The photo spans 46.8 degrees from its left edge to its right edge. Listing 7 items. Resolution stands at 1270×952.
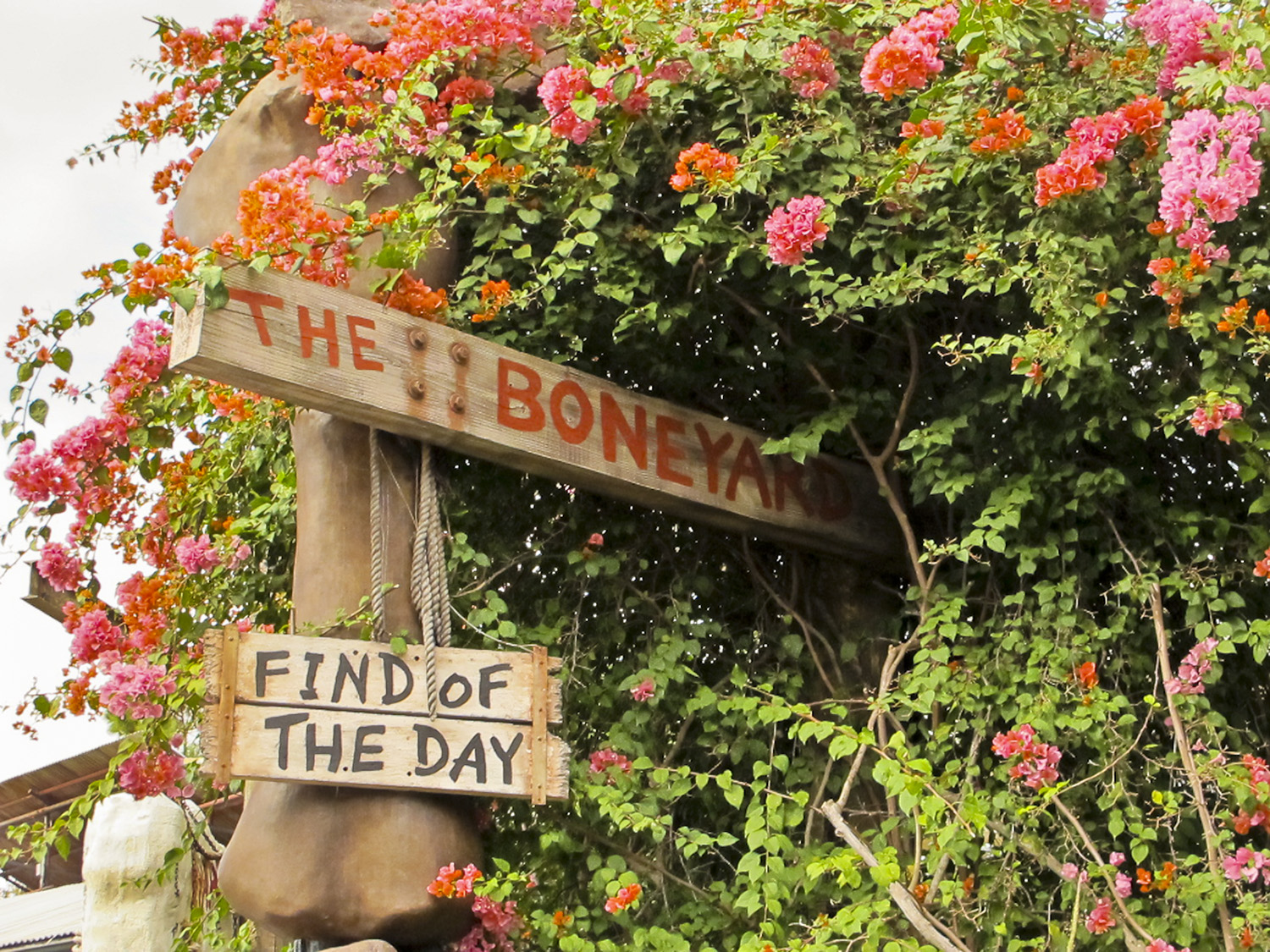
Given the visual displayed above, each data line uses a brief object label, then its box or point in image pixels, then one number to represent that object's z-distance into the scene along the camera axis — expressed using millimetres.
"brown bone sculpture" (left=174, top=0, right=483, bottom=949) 2760
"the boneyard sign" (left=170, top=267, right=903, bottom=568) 2693
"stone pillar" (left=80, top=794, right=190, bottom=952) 5039
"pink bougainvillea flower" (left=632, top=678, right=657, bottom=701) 3201
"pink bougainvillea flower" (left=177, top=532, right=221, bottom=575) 3566
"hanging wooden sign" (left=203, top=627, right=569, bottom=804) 2648
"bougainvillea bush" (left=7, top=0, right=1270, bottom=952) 2838
